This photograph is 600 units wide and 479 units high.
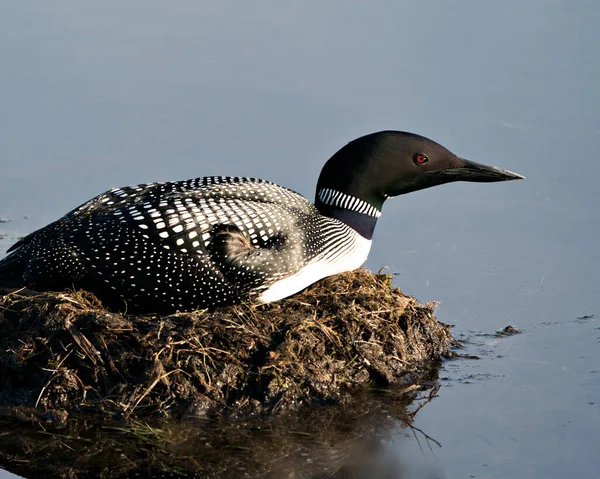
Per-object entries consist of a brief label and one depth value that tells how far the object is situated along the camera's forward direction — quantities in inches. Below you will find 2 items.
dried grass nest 390.0
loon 415.5
